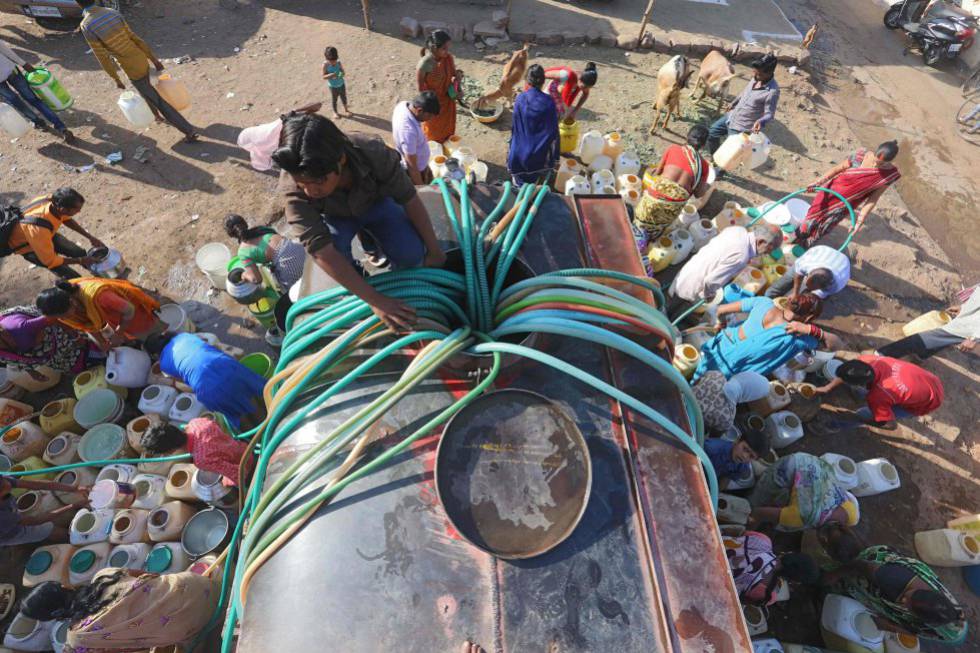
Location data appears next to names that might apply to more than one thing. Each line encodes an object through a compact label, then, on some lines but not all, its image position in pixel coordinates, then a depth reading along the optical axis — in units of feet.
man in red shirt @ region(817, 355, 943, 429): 11.88
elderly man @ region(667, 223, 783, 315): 12.25
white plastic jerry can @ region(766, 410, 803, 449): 12.37
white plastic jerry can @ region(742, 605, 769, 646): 9.57
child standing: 19.50
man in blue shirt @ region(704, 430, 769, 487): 10.65
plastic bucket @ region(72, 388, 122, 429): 11.89
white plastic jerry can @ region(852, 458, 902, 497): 11.62
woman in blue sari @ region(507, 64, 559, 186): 14.55
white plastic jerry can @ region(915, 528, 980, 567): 11.37
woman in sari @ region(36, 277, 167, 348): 10.89
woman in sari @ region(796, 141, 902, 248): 15.25
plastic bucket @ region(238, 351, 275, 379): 12.42
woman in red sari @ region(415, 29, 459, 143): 16.51
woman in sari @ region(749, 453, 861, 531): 9.84
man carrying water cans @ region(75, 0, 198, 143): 17.39
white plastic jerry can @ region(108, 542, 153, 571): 9.72
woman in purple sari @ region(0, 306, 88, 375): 11.67
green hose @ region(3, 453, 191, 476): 9.89
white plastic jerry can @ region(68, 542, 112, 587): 9.55
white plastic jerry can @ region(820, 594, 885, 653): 9.60
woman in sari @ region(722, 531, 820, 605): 9.04
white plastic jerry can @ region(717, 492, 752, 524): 10.79
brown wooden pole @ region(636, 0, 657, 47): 25.34
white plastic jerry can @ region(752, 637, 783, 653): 8.83
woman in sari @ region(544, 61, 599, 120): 19.10
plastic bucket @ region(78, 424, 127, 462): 11.39
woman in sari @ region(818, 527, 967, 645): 8.21
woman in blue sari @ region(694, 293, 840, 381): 11.12
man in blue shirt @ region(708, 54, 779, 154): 17.48
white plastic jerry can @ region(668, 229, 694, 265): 16.14
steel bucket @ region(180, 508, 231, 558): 10.08
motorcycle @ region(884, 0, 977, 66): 29.58
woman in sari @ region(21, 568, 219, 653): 6.87
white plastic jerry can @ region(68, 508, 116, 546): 9.91
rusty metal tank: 4.80
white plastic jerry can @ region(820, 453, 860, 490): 11.60
